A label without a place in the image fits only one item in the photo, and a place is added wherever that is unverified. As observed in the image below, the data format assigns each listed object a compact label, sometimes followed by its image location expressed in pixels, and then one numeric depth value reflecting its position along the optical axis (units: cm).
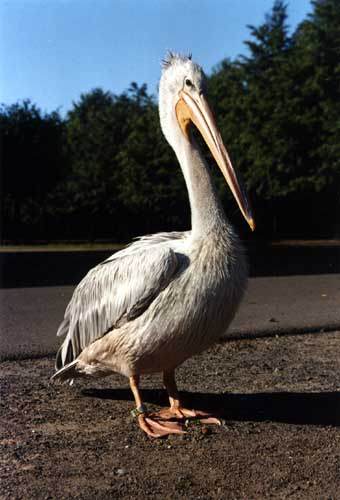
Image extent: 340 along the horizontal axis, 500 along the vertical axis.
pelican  329
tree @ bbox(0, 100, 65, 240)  2309
